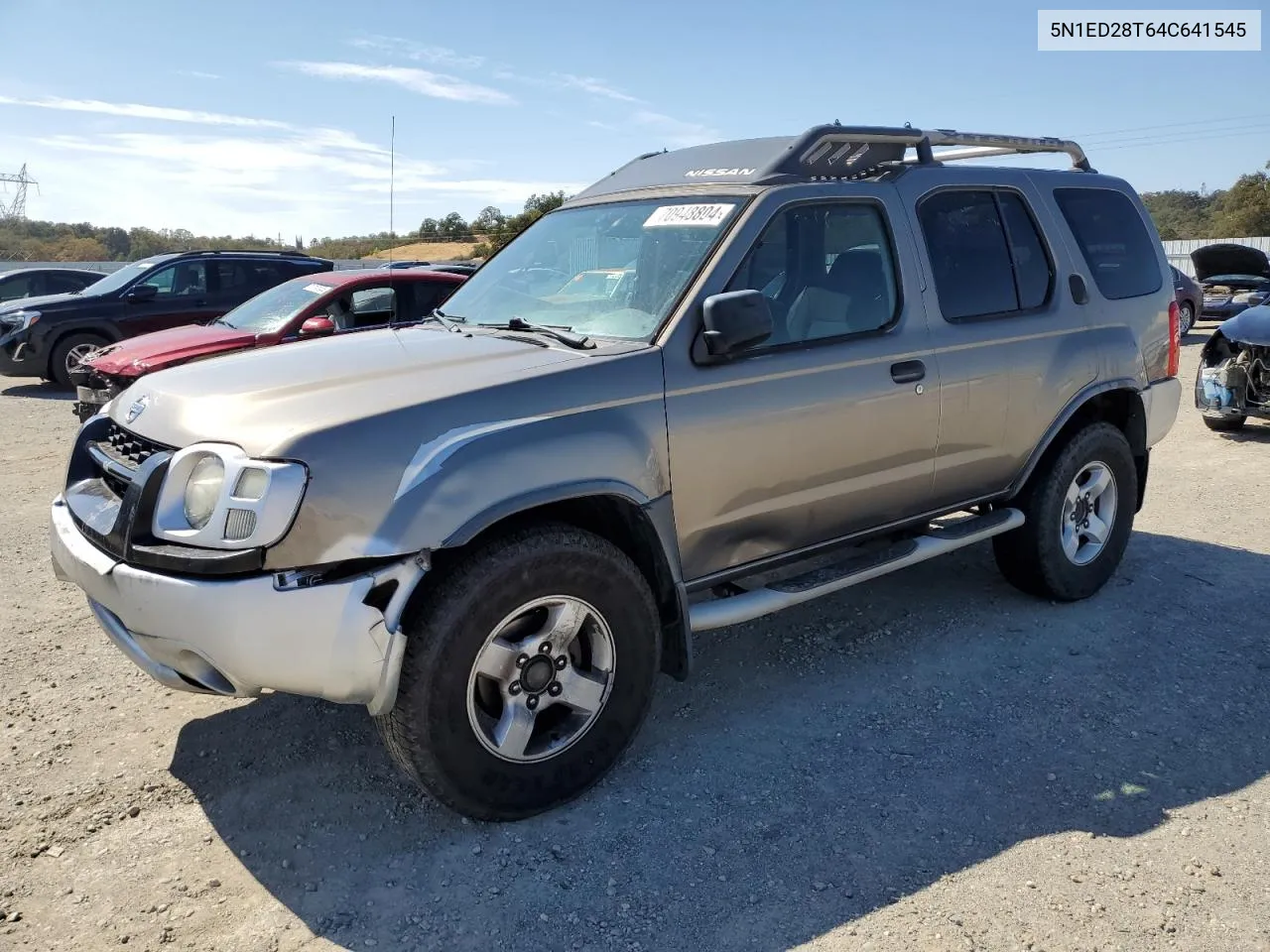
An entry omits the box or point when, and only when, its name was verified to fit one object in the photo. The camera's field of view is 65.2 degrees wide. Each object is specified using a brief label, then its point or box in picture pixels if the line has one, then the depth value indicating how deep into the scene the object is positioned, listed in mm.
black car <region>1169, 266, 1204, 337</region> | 16422
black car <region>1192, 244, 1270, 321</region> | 12859
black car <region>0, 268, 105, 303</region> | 17672
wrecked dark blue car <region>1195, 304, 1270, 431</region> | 8648
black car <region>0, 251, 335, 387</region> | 12719
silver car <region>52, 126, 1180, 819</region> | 2768
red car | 8492
